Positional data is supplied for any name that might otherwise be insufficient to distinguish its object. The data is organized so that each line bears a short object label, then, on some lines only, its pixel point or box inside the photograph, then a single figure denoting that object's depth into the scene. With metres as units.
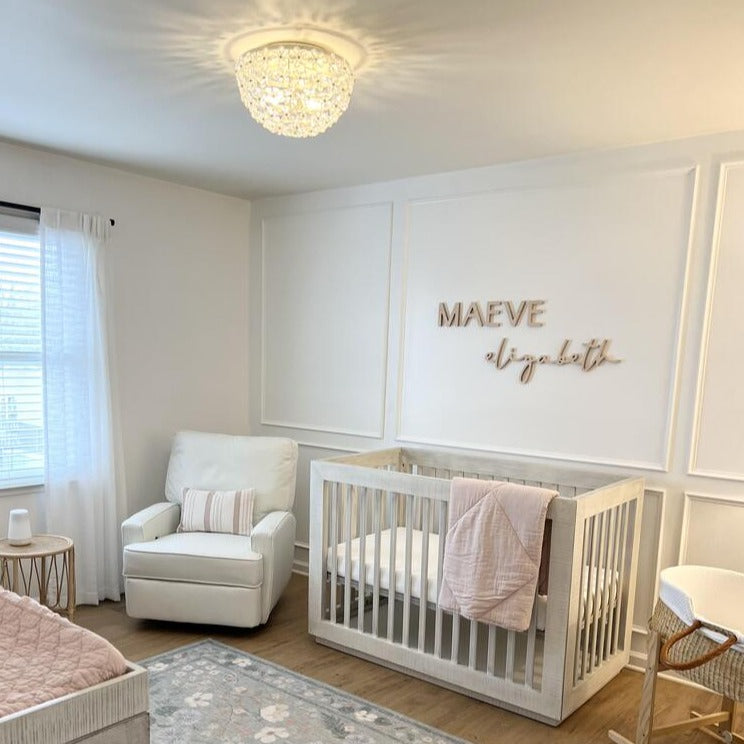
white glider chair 3.11
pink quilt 1.57
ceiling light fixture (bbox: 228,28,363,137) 1.96
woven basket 1.97
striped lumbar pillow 3.51
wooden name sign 3.10
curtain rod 3.22
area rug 2.36
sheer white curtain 3.37
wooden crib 2.47
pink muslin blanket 2.44
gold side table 2.93
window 3.30
